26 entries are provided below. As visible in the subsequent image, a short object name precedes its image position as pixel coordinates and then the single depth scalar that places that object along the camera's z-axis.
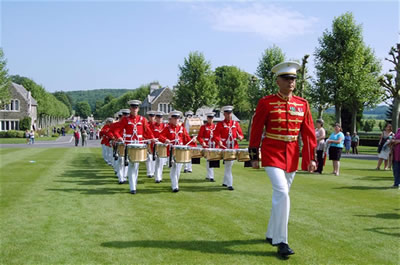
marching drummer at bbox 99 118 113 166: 19.80
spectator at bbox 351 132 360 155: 35.38
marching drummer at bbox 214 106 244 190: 12.30
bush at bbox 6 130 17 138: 60.52
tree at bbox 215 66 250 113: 70.44
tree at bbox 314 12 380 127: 37.69
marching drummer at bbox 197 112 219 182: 13.41
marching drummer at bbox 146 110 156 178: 15.36
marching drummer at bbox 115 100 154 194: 11.94
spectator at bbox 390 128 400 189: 11.98
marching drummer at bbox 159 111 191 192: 12.37
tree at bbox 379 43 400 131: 32.72
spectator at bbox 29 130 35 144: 44.56
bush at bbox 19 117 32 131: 70.14
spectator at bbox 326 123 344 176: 15.79
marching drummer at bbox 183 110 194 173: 16.73
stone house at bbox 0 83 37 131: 72.75
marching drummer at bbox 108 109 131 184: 12.38
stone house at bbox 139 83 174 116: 90.92
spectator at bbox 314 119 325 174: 16.08
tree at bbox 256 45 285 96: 50.66
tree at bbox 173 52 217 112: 63.53
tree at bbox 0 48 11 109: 48.62
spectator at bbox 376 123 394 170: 17.51
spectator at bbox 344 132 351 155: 34.94
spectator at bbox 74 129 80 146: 40.33
